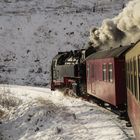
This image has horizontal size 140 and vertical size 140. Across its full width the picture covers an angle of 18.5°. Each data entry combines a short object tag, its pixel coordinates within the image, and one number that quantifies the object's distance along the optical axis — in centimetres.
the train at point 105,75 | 980
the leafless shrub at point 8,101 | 2256
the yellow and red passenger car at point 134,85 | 868
